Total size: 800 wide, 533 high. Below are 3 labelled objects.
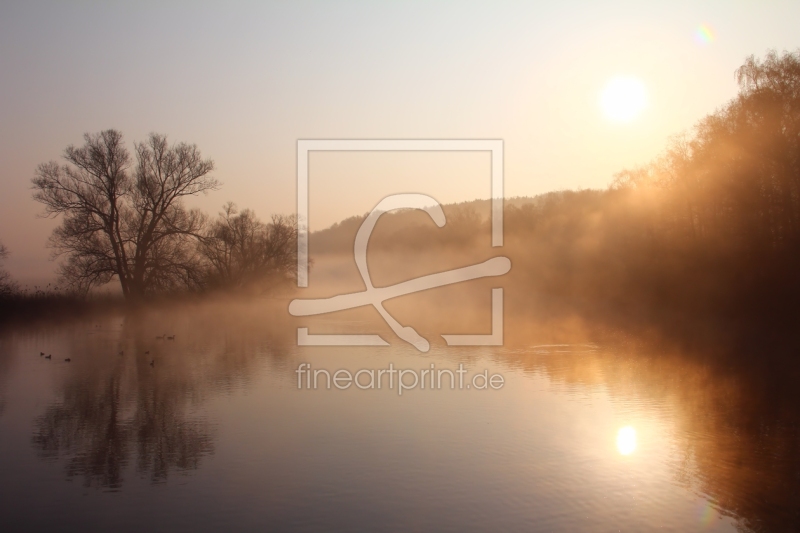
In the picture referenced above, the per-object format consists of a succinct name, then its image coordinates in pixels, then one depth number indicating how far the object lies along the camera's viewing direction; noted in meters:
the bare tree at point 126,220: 38.25
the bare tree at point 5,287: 32.88
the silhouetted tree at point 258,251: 59.66
